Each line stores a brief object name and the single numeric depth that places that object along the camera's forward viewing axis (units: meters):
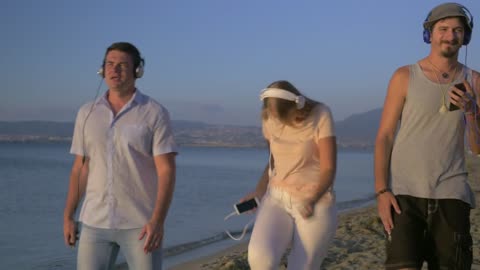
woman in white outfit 3.96
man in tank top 3.58
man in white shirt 3.72
